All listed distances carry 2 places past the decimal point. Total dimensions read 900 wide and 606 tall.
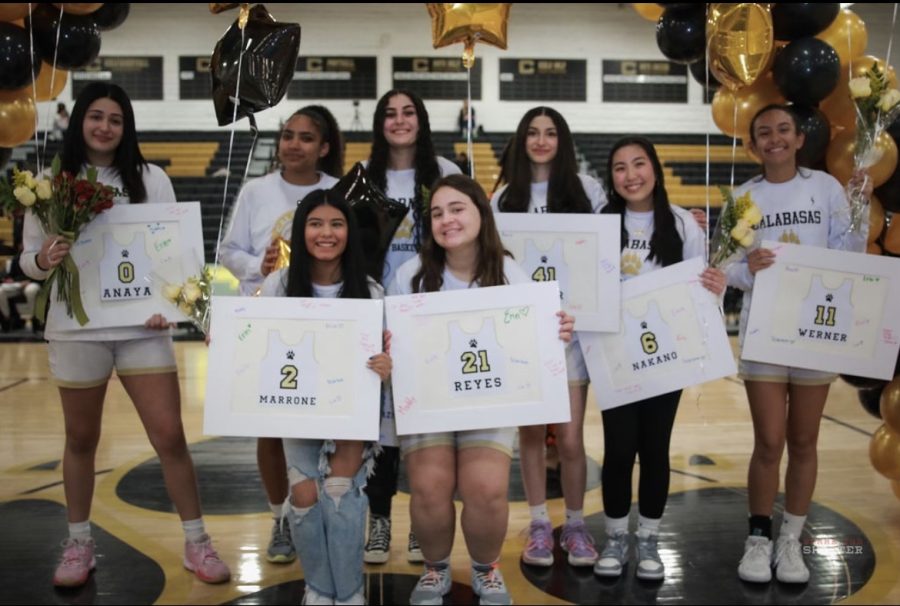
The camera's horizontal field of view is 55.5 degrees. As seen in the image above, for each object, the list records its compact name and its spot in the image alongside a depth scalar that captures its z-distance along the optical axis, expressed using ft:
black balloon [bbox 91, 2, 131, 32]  10.71
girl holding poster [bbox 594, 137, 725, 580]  8.86
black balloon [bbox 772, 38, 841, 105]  9.86
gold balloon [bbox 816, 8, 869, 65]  10.59
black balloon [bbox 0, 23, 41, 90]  9.75
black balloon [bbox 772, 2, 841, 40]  10.12
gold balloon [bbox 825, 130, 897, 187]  9.97
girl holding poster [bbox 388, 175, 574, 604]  7.92
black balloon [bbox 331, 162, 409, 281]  8.77
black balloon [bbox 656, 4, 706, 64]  10.44
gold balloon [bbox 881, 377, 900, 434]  10.59
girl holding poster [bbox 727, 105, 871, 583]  8.96
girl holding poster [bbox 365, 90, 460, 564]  9.23
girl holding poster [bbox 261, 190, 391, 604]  7.57
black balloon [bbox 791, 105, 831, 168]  9.88
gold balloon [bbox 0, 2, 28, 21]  9.98
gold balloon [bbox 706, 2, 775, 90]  9.77
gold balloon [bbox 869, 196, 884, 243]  10.52
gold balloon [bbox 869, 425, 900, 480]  10.57
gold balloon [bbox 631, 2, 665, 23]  12.71
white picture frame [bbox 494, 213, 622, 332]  8.81
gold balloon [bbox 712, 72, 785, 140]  10.80
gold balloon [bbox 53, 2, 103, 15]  10.27
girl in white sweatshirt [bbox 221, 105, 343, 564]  9.43
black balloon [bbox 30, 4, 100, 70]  10.25
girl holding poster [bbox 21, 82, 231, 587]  8.53
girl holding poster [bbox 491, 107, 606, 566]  9.20
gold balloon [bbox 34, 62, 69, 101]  10.87
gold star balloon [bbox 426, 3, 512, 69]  9.90
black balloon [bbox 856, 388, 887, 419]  11.41
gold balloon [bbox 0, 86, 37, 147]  10.18
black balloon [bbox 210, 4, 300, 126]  9.18
